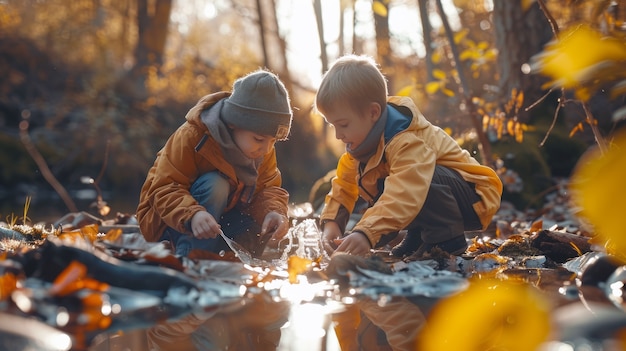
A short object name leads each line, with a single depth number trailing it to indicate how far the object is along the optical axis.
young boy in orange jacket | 3.25
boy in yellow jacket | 3.08
